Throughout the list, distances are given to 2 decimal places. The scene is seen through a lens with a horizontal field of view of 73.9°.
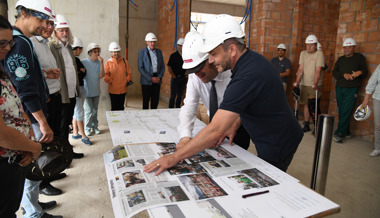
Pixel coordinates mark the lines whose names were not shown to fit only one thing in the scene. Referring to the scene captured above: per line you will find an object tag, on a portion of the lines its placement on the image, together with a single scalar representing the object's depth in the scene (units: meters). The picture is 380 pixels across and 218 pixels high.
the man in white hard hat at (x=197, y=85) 1.66
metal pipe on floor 1.47
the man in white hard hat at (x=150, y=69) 4.82
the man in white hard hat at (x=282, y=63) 5.25
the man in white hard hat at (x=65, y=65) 2.91
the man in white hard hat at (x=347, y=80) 4.22
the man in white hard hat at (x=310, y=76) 4.75
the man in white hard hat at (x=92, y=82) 3.91
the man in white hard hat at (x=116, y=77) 4.23
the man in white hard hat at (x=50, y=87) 2.31
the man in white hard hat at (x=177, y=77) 5.37
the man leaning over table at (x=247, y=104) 1.25
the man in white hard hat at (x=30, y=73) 1.68
